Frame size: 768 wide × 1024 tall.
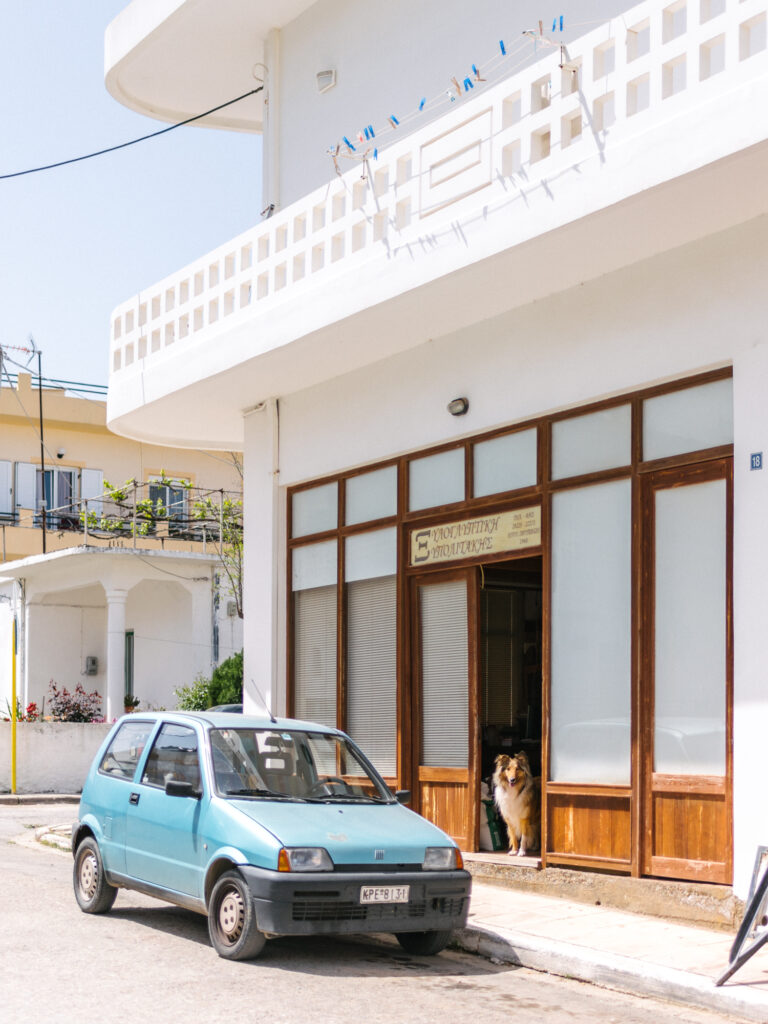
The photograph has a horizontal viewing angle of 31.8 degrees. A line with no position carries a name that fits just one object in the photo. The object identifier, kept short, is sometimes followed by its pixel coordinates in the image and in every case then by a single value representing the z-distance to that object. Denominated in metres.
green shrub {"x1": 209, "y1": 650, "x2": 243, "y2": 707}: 23.11
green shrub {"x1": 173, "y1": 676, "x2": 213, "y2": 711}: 23.89
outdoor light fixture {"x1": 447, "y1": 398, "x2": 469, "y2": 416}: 13.09
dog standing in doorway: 12.35
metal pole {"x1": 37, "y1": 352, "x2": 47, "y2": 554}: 35.41
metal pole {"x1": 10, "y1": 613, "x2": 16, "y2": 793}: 23.59
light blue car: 8.43
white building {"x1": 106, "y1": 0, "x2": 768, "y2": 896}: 10.03
